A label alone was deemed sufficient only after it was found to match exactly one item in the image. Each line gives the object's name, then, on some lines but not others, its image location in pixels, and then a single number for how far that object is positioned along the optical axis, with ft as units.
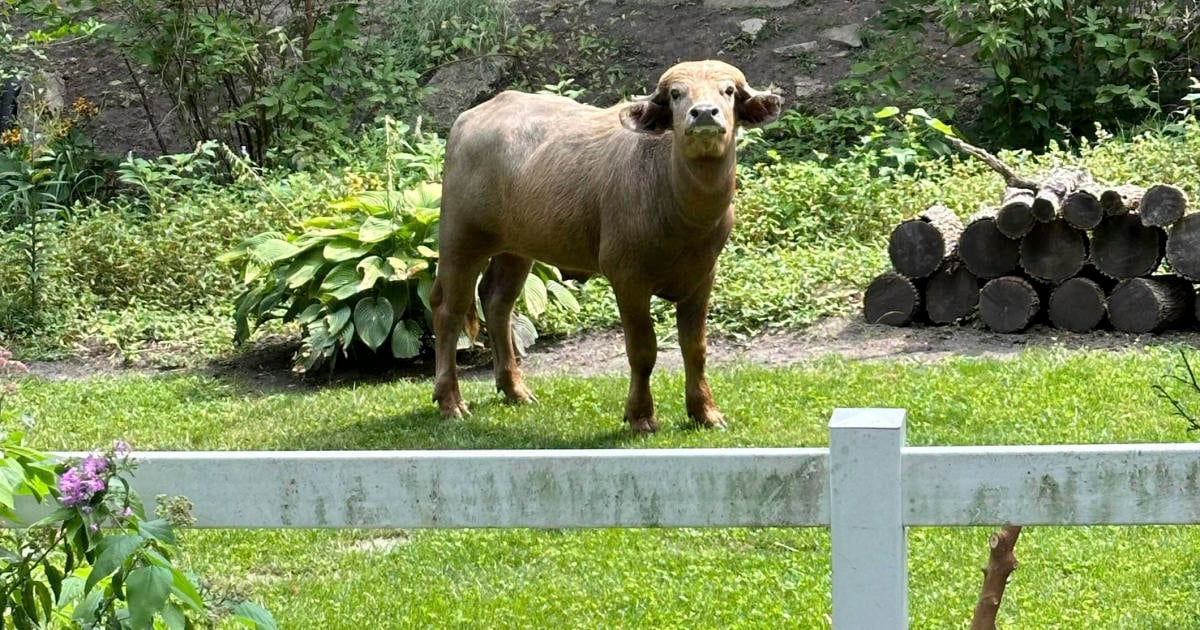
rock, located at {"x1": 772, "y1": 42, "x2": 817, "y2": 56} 57.31
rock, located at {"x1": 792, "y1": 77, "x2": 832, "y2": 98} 54.95
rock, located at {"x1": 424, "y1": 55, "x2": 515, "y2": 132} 56.34
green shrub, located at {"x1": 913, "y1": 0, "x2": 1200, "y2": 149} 47.85
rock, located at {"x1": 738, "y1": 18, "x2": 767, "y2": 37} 58.90
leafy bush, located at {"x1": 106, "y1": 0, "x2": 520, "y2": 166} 51.26
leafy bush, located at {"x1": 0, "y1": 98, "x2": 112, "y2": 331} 41.32
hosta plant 34.81
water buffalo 25.36
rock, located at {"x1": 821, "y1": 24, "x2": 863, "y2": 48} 57.36
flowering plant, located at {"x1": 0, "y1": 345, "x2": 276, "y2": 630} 11.18
